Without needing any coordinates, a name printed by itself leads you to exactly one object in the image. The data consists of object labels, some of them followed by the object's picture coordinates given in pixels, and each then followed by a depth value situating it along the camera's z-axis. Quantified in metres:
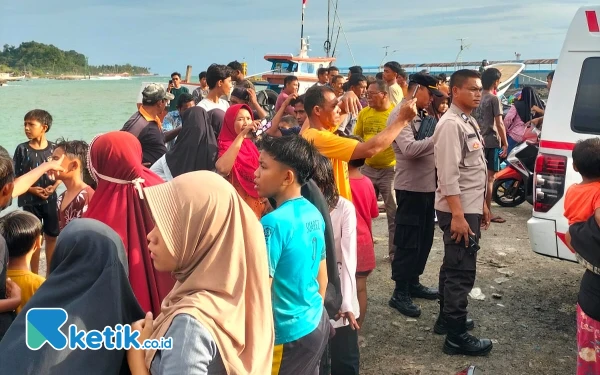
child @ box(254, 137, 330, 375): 2.20
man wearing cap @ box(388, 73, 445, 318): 4.48
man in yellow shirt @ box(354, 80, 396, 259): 5.34
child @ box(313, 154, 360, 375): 3.06
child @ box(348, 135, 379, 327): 3.67
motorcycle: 7.49
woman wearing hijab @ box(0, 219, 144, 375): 1.59
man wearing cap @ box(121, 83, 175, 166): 4.85
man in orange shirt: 3.35
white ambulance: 3.94
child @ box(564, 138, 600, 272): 2.92
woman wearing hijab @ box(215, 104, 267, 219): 3.59
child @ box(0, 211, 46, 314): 2.68
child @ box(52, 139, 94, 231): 3.39
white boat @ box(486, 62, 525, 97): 14.44
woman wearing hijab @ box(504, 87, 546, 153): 8.66
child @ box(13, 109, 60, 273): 5.08
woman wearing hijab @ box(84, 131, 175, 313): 2.46
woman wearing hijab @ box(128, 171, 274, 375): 1.55
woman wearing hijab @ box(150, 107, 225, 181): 4.41
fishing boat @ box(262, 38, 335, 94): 23.17
